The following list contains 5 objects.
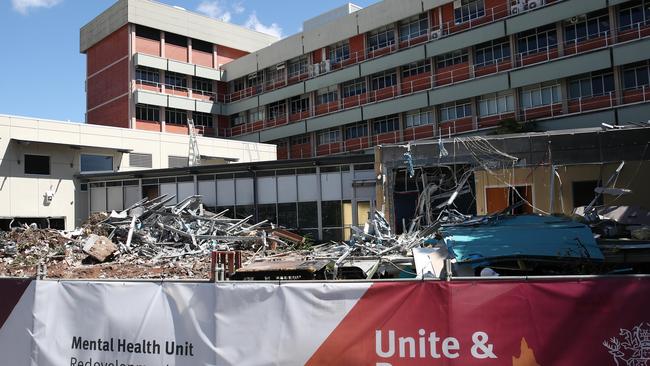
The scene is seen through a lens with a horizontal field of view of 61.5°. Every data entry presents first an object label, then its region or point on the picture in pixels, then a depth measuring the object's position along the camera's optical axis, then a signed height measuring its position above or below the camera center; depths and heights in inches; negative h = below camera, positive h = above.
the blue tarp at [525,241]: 436.5 -32.2
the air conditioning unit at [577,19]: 1398.9 +467.4
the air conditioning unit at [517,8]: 1495.1 +535.3
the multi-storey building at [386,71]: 1376.7 +452.0
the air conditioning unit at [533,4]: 1457.9 +532.8
